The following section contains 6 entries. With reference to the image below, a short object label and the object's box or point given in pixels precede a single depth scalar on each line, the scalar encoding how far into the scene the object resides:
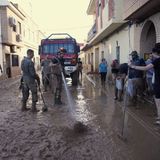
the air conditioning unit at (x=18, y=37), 17.64
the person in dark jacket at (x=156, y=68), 3.64
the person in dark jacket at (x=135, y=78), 5.25
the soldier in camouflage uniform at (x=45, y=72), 8.25
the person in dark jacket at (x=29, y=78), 5.12
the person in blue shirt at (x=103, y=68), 9.59
